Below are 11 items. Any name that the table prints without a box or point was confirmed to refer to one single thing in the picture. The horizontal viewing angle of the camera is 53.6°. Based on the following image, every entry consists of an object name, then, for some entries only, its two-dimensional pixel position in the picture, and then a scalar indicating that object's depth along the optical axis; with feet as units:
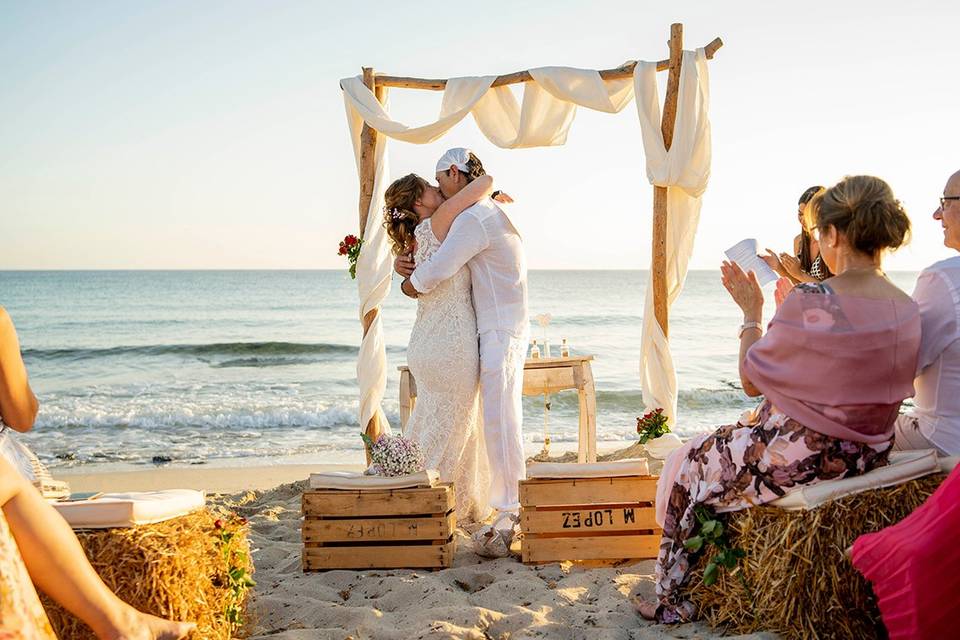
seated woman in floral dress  10.19
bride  17.31
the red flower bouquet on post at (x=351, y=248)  21.75
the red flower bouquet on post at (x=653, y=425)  21.15
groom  16.80
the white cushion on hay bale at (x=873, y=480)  10.46
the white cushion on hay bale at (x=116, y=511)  10.15
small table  21.61
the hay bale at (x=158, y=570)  10.01
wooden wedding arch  20.74
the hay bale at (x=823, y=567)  10.35
